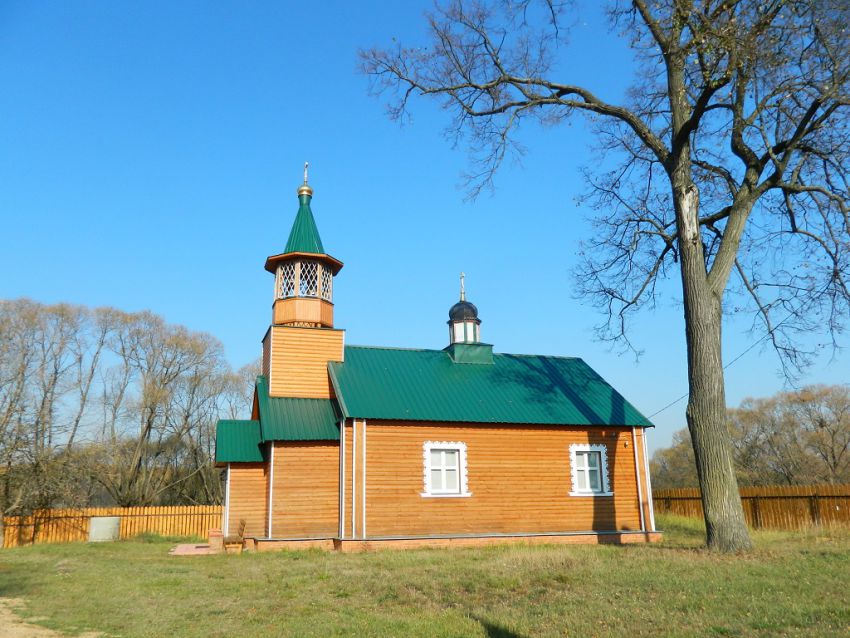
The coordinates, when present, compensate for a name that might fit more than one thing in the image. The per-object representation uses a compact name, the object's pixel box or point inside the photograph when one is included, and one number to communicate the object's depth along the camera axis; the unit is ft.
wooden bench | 60.75
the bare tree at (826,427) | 156.87
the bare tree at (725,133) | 41.32
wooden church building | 62.69
